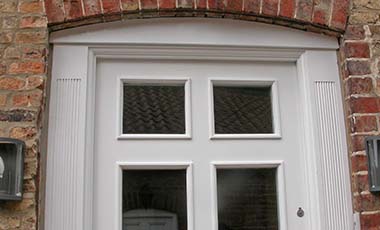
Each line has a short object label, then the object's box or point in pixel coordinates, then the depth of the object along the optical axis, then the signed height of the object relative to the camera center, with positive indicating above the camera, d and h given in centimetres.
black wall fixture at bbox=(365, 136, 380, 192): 232 +25
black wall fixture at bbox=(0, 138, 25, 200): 216 +25
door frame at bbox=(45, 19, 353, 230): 232 +50
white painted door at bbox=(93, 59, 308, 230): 243 +35
